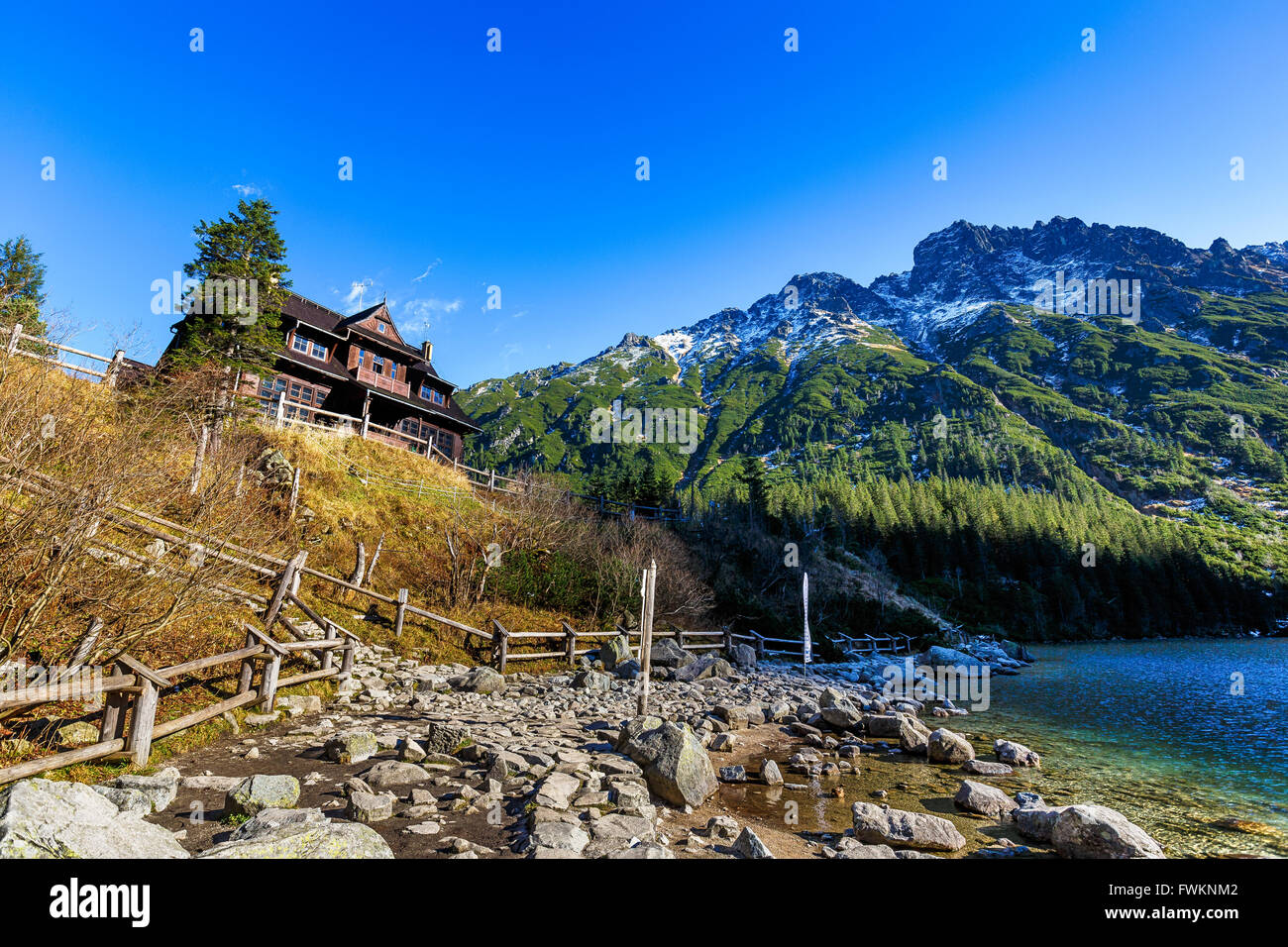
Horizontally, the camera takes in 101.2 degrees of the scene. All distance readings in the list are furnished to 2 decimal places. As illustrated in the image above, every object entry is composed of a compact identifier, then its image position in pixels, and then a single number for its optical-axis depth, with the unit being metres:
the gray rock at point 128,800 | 5.83
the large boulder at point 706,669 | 21.70
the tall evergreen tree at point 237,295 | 22.91
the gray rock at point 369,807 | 6.30
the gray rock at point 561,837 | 5.89
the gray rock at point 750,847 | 6.26
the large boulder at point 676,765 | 8.66
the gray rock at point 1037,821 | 8.22
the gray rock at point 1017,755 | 12.89
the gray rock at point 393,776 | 7.61
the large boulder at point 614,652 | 21.00
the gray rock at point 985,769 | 11.89
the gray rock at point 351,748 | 8.57
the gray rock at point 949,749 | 12.64
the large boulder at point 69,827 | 3.72
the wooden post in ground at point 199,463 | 15.25
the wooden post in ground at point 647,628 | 12.74
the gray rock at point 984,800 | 9.41
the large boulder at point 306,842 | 4.26
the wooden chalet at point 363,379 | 33.47
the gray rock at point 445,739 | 9.30
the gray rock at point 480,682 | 15.59
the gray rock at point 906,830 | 7.75
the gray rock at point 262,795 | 5.95
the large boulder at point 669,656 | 22.25
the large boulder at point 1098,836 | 7.43
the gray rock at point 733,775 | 10.39
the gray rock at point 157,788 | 6.12
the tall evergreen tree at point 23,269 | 28.57
